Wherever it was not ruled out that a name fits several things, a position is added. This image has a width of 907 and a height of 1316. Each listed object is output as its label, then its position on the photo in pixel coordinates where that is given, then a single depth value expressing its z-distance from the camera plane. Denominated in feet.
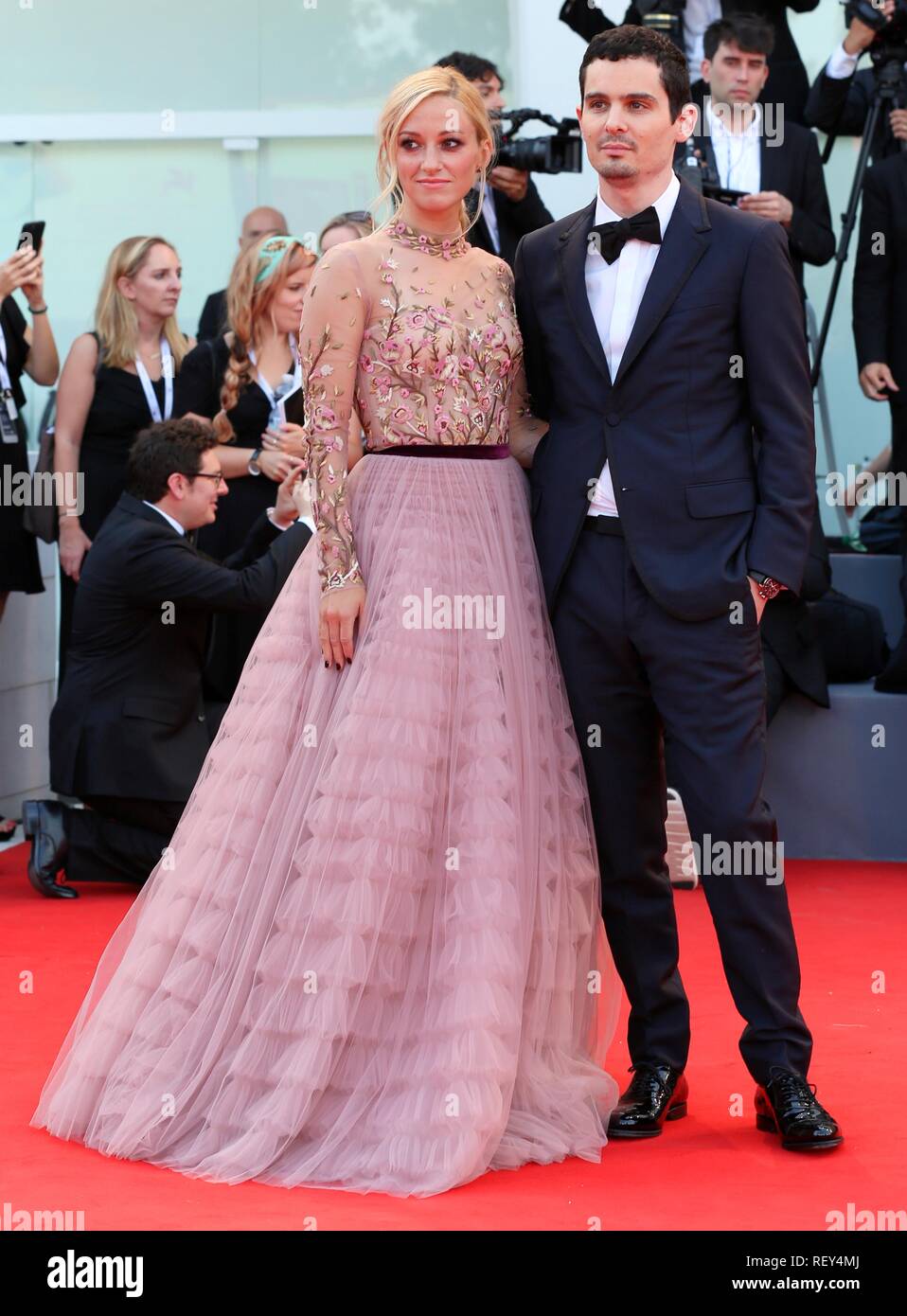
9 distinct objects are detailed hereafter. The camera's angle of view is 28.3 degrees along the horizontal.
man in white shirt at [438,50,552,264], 17.49
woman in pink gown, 8.93
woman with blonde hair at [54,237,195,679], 18.03
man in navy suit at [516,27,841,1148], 9.02
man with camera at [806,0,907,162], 18.75
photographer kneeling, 16.05
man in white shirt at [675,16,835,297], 17.63
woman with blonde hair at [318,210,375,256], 17.11
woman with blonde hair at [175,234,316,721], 17.54
